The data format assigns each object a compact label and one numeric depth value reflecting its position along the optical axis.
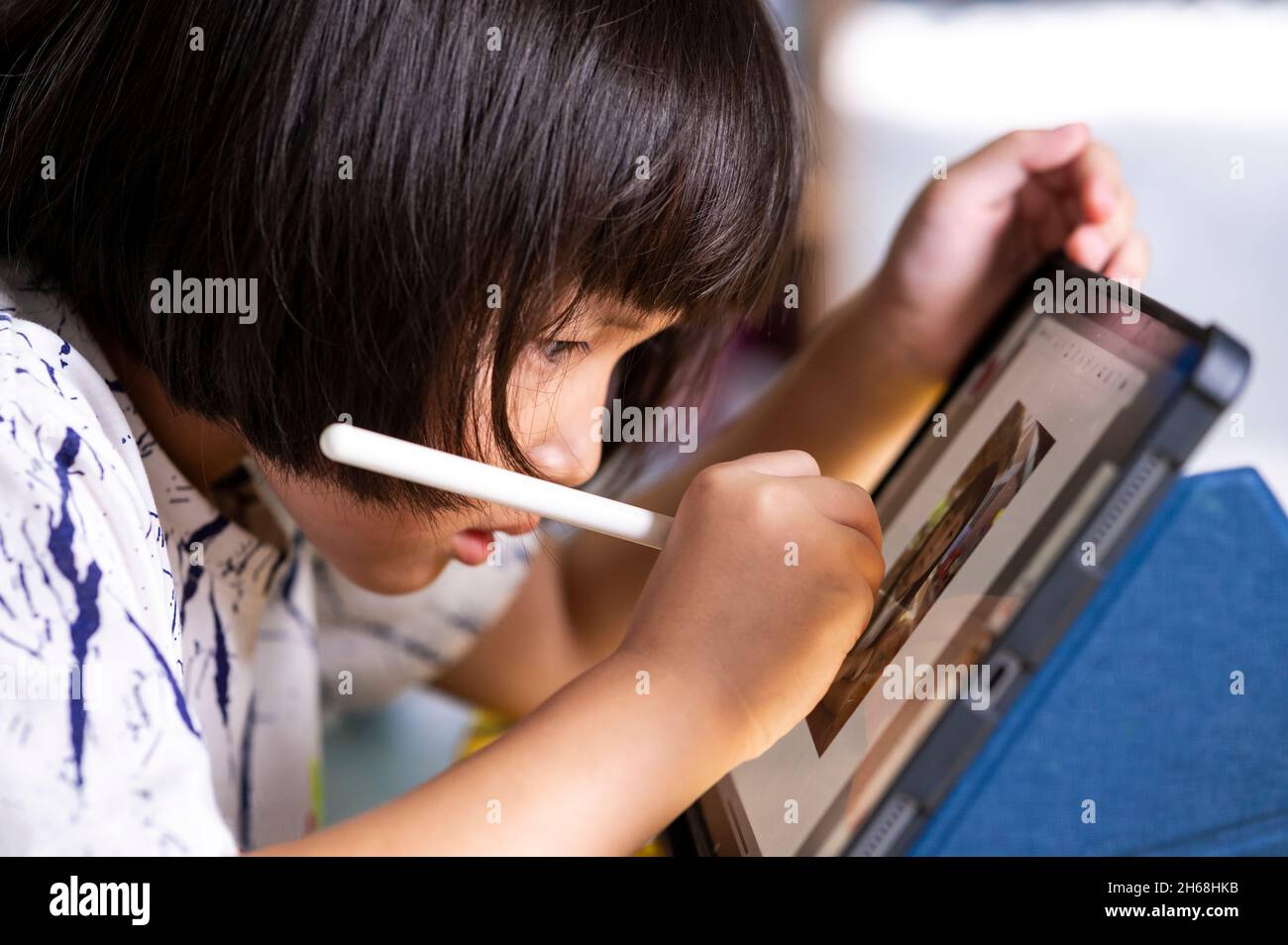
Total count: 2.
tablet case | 0.30
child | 0.29
